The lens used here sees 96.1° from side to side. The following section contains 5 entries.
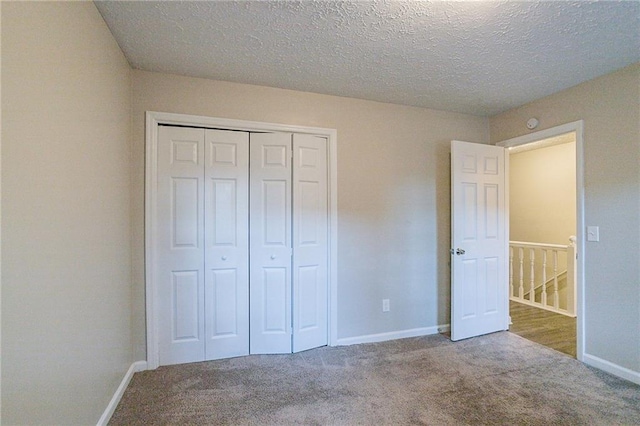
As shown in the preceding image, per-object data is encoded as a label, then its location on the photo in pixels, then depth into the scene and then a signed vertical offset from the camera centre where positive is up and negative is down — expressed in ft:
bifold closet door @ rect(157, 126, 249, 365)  7.68 -0.85
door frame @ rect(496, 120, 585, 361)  8.02 -0.47
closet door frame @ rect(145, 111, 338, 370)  7.40 +0.97
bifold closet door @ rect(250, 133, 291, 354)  8.34 -0.83
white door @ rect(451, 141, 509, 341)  9.45 -0.94
